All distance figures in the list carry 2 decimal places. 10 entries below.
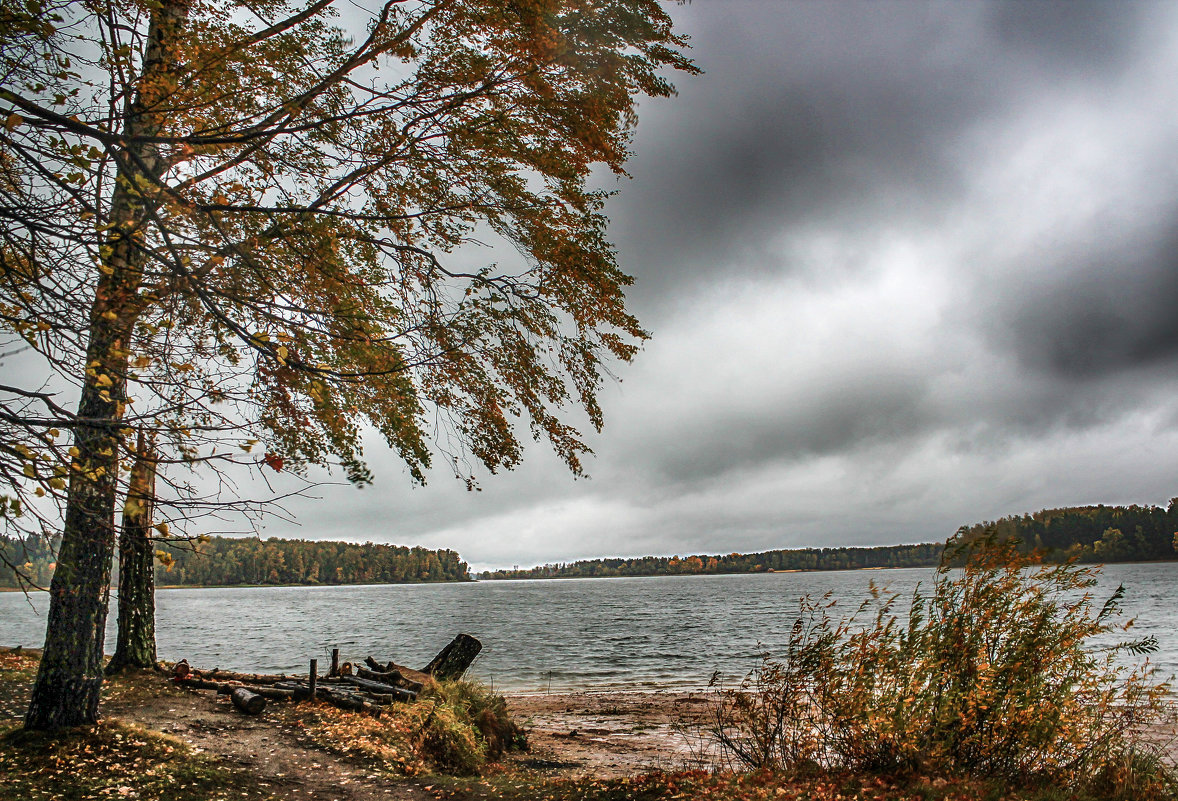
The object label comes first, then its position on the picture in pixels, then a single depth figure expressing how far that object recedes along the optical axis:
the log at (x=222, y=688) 12.23
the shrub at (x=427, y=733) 10.00
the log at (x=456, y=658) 15.27
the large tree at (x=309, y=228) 4.05
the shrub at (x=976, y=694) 7.44
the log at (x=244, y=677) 13.62
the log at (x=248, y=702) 10.99
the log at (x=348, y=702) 12.33
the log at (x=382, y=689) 13.43
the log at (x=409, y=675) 15.18
